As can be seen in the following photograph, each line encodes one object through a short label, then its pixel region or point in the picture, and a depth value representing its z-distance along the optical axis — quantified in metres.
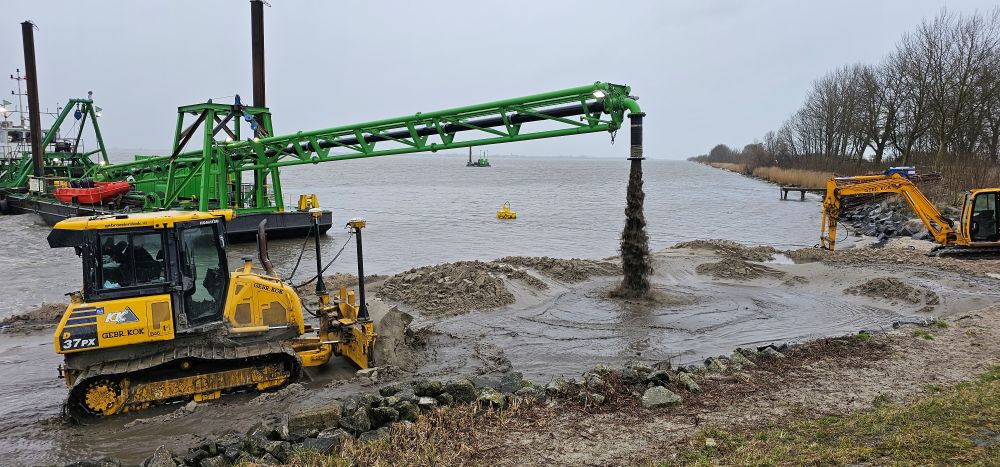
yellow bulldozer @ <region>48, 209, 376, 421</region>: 7.34
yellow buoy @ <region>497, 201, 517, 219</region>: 36.31
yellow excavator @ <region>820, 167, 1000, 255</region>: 17.30
